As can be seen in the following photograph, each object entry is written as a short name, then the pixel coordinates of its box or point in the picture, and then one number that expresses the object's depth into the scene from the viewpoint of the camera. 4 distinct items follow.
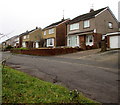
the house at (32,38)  46.48
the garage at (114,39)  22.42
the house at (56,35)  35.03
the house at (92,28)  25.80
